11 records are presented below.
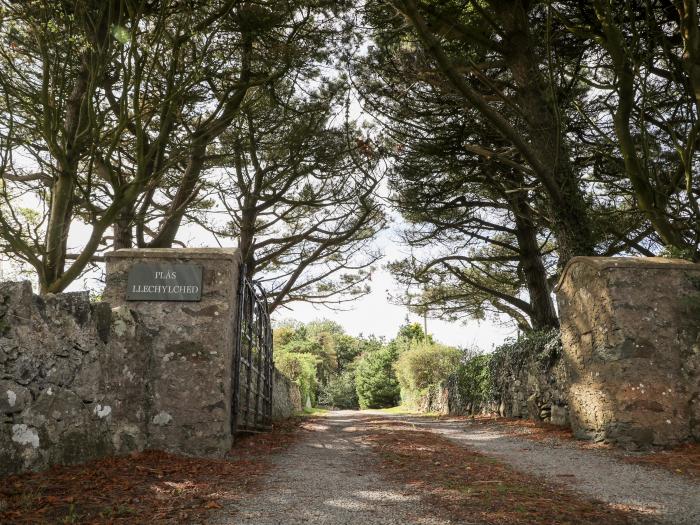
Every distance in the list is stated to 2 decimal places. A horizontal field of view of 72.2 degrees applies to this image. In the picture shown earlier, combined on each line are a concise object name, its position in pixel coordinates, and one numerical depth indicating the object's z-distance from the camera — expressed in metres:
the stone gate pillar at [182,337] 4.85
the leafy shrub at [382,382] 30.03
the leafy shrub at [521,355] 7.99
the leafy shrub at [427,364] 21.69
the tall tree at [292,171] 9.11
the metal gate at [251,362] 5.61
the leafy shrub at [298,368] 20.06
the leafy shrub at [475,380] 11.87
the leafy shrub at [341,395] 37.06
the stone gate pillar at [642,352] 5.13
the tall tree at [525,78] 7.36
